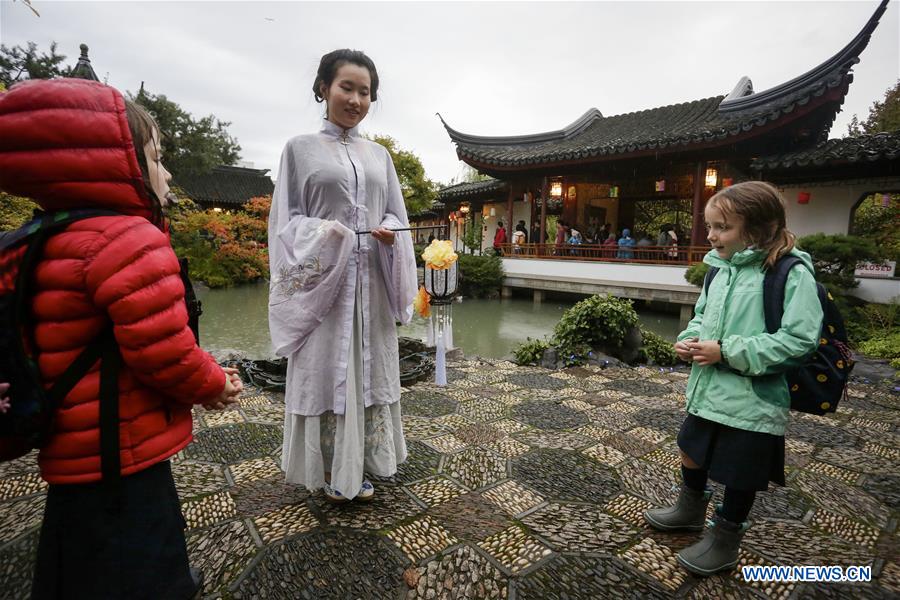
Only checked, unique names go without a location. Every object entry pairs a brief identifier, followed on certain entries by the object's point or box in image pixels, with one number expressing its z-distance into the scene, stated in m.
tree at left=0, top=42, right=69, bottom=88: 14.64
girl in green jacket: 1.38
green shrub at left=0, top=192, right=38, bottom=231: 4.50
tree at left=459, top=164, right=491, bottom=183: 36.04
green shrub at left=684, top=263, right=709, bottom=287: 8.39
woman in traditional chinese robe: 1.76
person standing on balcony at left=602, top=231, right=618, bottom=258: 11.39
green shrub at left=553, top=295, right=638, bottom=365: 5.65
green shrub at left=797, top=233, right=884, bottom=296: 6.30
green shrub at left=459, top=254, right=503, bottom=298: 13.40
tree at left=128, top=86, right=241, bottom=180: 16.97
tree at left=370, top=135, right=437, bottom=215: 20.52
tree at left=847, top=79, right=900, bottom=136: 13.47
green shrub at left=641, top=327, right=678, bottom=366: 5.67
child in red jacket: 0.95
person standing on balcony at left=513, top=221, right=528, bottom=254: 13.95
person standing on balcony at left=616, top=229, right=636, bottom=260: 11.48
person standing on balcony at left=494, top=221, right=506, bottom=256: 14.68
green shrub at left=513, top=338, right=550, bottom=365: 5.74
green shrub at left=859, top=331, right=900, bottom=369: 5.25
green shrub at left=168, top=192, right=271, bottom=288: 14.08
